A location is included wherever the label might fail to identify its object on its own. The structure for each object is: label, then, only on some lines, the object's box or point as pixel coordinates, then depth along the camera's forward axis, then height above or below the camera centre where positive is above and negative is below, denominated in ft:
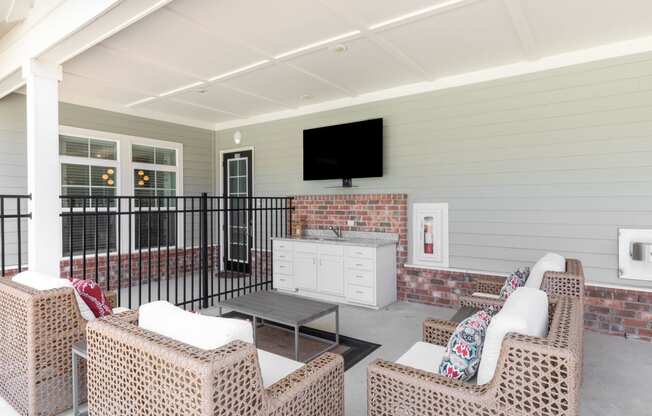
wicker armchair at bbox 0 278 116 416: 6.77 -2.62
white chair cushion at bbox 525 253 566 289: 8.77 -1.64
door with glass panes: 21.80 +0.77
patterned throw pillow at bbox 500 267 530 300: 9.09 -1.99
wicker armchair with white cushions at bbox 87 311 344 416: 3.98 -2.17
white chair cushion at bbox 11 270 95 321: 7.32 -1.57
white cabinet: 15.03 -2.91
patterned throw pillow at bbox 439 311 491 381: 5.52 -2.26
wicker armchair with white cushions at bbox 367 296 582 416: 4.24 -2.36
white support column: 10.78 +1.18
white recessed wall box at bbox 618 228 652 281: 11.41 -1.62
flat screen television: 16.53 +2.54
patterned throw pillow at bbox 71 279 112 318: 7.68 -1.91
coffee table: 9.93 -3.03
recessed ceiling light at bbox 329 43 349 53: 11.88 +5.12
